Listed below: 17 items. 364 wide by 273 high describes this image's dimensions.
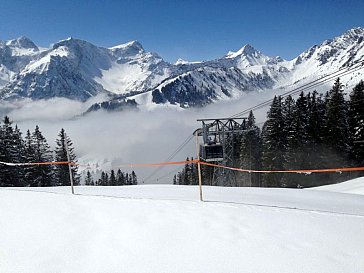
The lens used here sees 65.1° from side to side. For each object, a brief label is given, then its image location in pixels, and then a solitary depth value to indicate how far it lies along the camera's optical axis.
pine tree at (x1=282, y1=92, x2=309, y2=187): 35.88
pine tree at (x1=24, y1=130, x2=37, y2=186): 36.22
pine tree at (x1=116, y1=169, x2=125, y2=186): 90.88
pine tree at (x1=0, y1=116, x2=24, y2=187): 31.83
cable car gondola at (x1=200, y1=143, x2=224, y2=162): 25.75
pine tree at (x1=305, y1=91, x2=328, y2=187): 35.44
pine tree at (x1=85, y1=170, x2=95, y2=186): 89.22
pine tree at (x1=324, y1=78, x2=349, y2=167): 34.66
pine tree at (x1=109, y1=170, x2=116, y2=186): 89.01
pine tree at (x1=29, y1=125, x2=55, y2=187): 36.38
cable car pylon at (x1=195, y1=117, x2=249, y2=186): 25.81
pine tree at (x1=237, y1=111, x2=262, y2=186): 44.62
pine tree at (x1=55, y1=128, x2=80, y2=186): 42.44
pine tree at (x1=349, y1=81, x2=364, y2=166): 33.56
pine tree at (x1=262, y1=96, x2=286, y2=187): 37.56
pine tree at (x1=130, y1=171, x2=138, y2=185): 116.44
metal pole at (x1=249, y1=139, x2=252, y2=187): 44.39
